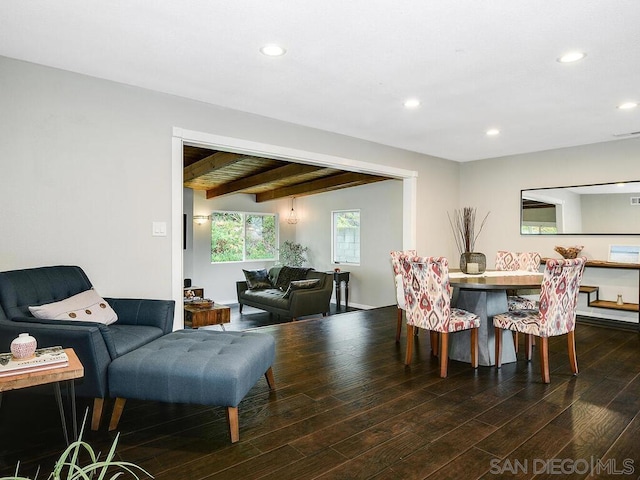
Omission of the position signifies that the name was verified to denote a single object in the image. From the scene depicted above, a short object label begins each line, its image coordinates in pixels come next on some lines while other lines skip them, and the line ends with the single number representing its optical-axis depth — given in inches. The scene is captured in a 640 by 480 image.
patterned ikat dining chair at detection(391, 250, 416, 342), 161.3
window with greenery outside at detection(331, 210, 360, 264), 346.6
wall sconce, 373.1
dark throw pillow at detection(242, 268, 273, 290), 335.8
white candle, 159.2
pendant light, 408.5
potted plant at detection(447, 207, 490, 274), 265.1
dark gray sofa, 283.4
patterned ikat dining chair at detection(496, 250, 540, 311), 184.2
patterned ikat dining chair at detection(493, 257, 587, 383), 124.4
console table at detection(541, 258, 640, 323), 195.9
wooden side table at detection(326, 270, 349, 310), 334.7
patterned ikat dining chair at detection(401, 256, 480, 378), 128.3
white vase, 74.9
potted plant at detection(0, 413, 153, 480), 76.3
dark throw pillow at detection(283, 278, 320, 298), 286.5
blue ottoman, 87.7
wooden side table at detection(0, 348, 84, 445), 67.6
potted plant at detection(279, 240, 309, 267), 394.3
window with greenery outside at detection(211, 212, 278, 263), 386.3
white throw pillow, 102.9
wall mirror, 204.8
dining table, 141.8
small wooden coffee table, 204.4
